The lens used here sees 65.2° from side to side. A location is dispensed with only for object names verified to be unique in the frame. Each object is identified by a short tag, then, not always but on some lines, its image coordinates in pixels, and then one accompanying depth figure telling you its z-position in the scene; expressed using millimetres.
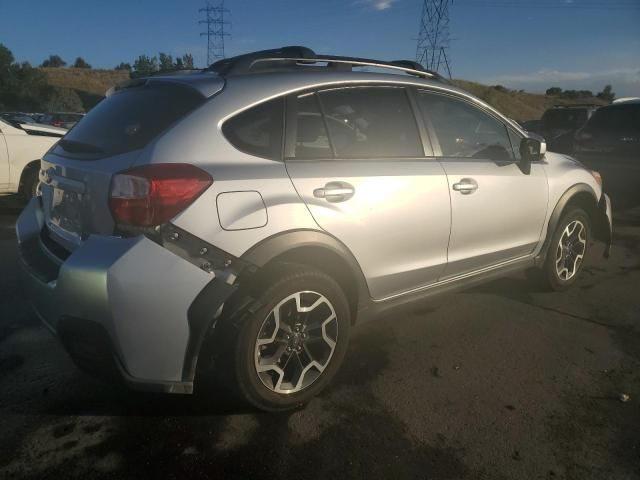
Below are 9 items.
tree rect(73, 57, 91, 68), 104531
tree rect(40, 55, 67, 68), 109394
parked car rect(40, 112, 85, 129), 17688
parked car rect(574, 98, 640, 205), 8961
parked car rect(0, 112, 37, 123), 20244
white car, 7199
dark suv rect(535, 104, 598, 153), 13688
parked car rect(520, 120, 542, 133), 15039
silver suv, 2242
